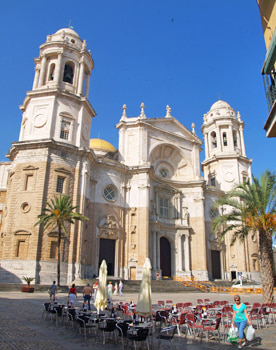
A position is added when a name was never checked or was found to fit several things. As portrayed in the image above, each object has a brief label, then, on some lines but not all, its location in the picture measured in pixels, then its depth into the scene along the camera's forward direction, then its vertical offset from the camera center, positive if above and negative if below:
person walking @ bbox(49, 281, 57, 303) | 15.97 -1.06
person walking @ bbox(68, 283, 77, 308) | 14.42 -1.13
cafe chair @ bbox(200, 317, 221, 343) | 8.94 -1.77
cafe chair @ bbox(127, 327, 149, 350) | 7.62 -1.51
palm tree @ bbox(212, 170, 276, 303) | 17.42 +3.24
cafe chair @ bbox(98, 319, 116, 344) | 8.59 -1.52
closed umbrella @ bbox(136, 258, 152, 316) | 8.95 -0.79
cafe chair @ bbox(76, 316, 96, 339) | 9.19 -1.52
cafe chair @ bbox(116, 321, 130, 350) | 8.42 -1.47
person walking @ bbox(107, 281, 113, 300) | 16.58 -1.24
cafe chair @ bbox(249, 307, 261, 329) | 10.91 -1.43
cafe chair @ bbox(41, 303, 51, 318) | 11.64 -1.39
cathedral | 27.22 +8.47
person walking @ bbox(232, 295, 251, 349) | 7.81 -1.15
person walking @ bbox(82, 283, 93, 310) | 14.43 -1.08
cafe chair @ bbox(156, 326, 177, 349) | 7.93 -1.63
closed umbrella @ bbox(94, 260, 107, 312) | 11.77 -0.92
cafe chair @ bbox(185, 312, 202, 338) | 9.29 -1.46
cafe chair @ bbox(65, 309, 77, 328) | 10.39 -1.46
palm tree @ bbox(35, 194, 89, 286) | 24.03 +4.10
